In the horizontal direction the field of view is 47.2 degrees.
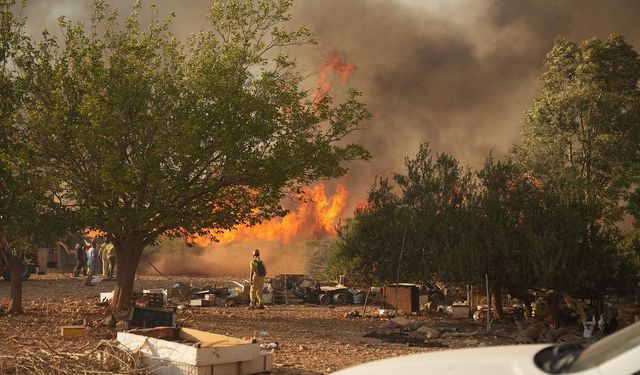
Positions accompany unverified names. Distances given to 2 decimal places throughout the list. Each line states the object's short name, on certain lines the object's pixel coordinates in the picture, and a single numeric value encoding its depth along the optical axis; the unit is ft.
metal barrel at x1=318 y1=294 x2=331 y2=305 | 83.66
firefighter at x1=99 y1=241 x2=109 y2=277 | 104.28
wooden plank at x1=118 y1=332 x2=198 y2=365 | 29.43
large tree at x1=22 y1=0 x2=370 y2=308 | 54.85
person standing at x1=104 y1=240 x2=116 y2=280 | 99.35
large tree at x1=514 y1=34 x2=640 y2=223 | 111.86
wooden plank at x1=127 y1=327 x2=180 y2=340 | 35.58
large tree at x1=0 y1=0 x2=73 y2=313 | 53.98
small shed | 68.69
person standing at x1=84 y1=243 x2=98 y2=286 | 98.46
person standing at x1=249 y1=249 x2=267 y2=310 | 71.92
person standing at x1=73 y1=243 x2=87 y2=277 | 106.01
